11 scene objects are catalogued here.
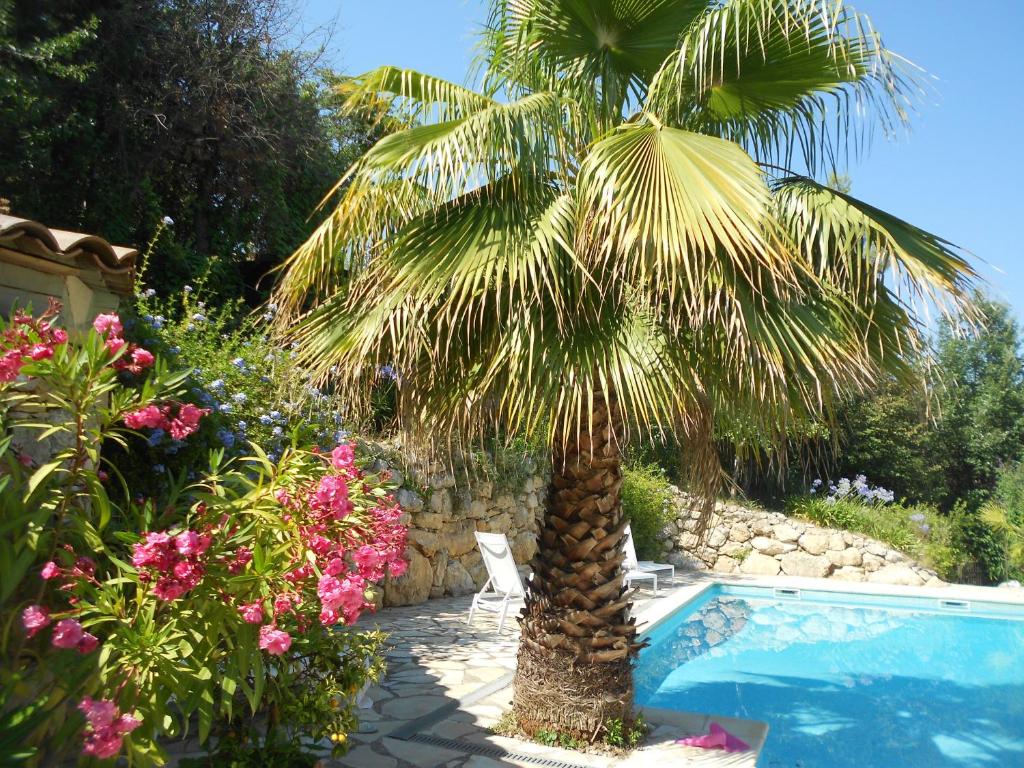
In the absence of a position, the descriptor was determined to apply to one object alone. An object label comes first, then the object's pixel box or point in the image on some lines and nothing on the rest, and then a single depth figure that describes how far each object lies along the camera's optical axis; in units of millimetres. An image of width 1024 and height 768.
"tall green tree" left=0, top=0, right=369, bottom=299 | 8438
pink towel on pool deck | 4523
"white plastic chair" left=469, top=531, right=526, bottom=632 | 7914
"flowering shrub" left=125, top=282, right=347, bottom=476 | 5621
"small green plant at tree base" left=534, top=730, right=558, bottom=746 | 4504
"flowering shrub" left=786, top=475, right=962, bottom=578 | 13789
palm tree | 3637
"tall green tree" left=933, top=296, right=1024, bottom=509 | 18219
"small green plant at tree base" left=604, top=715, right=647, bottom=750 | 4484
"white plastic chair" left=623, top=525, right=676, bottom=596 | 10055
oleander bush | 2217
